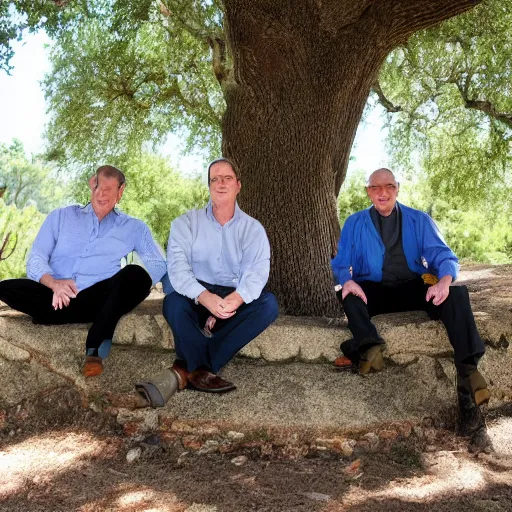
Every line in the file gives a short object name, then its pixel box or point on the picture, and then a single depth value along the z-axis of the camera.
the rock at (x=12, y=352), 4.34
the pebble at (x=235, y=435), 3.56
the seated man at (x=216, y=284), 3.71
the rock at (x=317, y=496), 2.91
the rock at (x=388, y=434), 3.62
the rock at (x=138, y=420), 3.73
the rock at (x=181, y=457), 3.39
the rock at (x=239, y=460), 3.35
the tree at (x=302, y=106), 5.20
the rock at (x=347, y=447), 3.48
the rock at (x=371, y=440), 3.54
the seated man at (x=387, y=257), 4.09
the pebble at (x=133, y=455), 3.42
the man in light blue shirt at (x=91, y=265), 4.08
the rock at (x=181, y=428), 3.63
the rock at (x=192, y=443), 3.54
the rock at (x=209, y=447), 3.50
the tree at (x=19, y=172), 38.22
